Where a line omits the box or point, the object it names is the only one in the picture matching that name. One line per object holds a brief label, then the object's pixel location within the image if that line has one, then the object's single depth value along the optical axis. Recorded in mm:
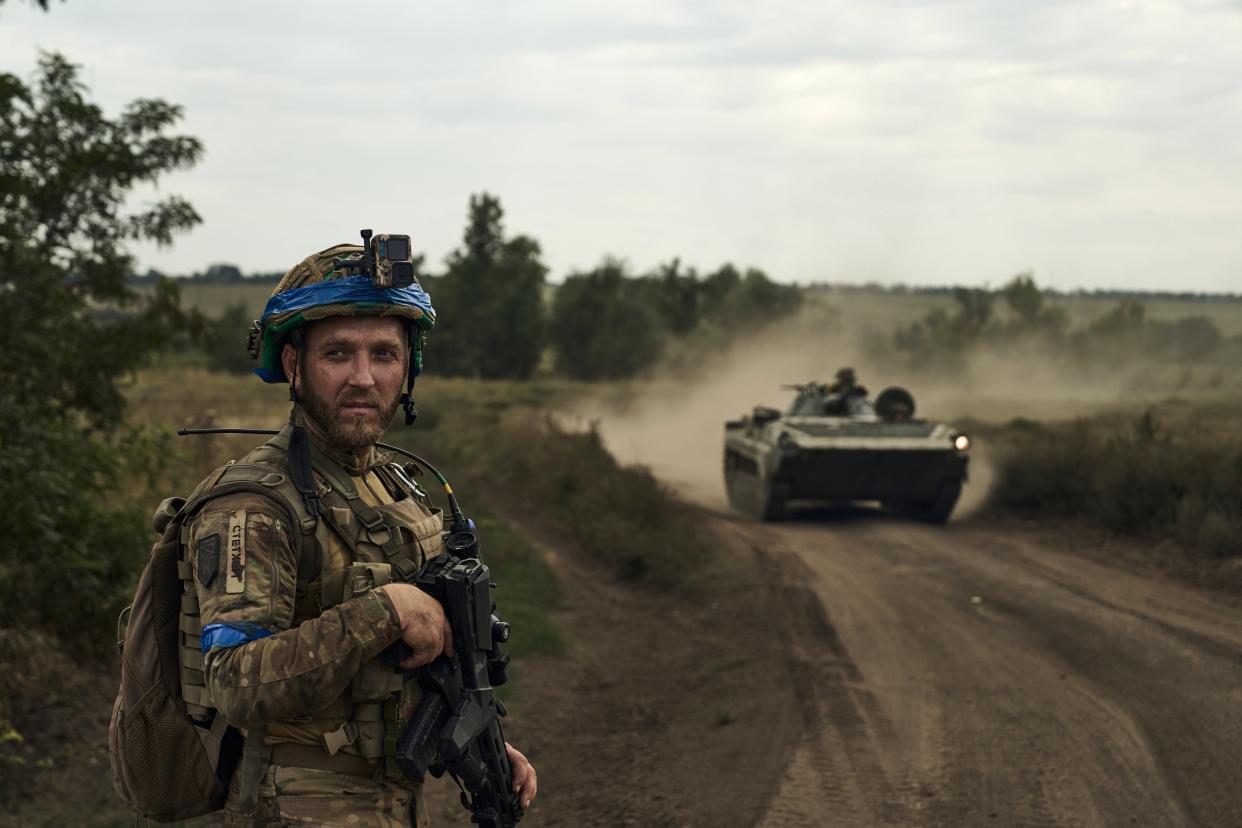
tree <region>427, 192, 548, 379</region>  61438
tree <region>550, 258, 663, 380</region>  61219
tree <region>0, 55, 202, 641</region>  7141
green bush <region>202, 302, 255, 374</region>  57481
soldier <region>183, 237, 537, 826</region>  2561
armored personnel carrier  16391
